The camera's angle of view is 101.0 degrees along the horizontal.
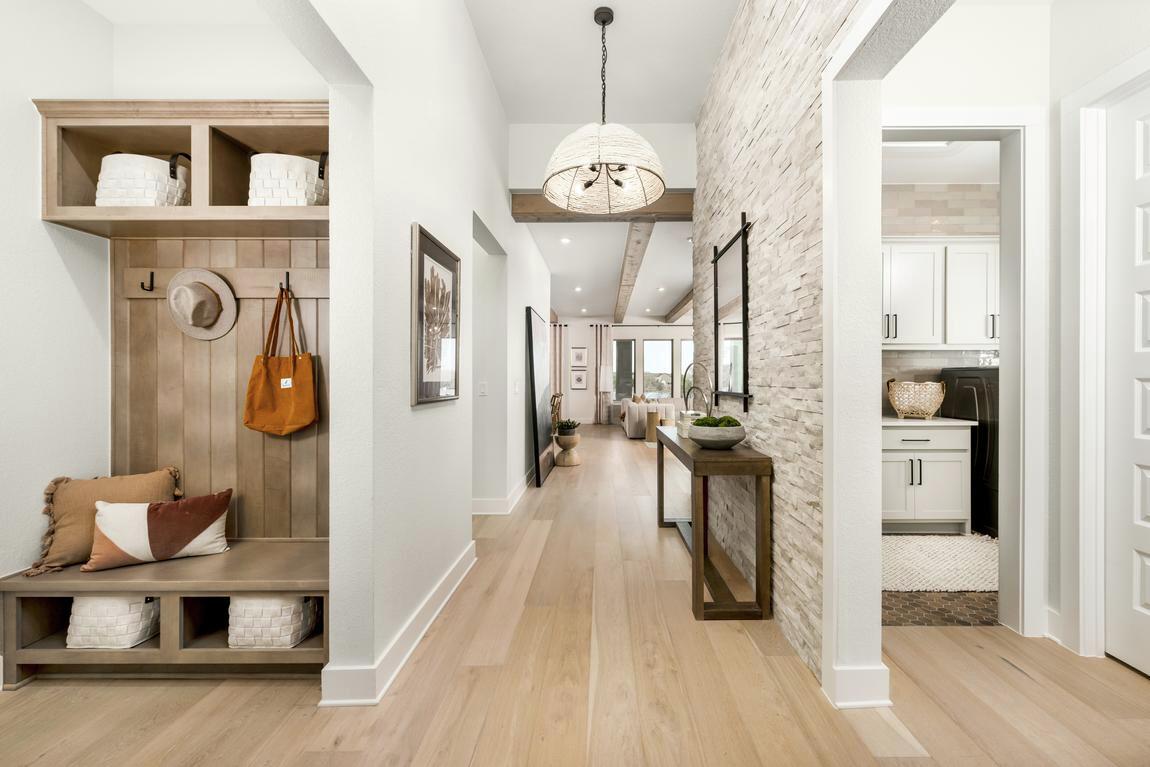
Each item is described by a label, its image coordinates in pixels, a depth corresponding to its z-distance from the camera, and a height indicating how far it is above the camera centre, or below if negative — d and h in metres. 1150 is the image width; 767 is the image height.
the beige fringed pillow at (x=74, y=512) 1.76 -0.49
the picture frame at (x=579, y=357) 11.87 +0.68
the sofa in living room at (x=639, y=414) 9.06 -0.59
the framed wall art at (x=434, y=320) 1.99 +0.31
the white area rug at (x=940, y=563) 2.63 -1.12
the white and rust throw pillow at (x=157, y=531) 1.76 -0.57
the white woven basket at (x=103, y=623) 1.69 -0.85
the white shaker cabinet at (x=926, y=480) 3.50 -0.71
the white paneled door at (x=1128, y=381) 1.76 +0.01
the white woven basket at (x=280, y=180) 1.81 +0.78
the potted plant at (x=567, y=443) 6.26 -0.78
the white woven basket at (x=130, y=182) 1.83 +0.78
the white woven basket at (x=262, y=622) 1.70 -0.85
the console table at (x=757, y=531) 2.20 -0.69
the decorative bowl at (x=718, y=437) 2.41 -0.27
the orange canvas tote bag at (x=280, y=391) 1.97 -0.03
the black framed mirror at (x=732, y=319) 2.59 +0.39
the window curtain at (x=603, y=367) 11.75 +0.42
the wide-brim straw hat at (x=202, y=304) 1.98 +0.34
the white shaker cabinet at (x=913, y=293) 3.83 +0.73
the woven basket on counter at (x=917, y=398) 3.55 -0.11
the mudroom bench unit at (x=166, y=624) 1.67 -0.87
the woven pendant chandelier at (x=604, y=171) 2.17 +1.10
